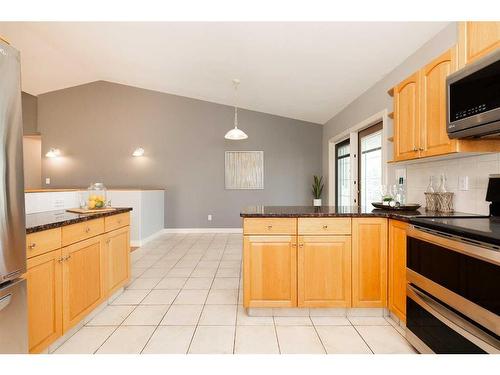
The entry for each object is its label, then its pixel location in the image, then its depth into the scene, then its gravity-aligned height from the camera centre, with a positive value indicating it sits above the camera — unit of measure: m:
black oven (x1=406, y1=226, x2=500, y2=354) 1.21 -0.57
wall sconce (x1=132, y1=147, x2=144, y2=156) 6.22 +0.79
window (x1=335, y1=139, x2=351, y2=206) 5.25 +0.26
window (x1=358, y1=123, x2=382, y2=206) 3.85 +0.32
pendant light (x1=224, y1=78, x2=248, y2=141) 4.32 +0.83
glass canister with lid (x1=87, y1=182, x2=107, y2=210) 2.58 -0.10
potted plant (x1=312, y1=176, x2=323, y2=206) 6.21 -0.08
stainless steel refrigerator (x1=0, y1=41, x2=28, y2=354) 1.17 -0.11
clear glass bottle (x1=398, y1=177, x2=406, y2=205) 2.95 -0.06
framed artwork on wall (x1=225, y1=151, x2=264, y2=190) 6.38 +0.37
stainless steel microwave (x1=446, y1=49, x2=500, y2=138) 1.49 +0.51
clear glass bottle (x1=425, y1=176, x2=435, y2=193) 2.41 -0.01
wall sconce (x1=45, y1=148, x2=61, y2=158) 6.32 +0.79
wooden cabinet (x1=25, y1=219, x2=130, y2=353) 1.56 -0.67
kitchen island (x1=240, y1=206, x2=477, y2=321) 2.21 -0.60
